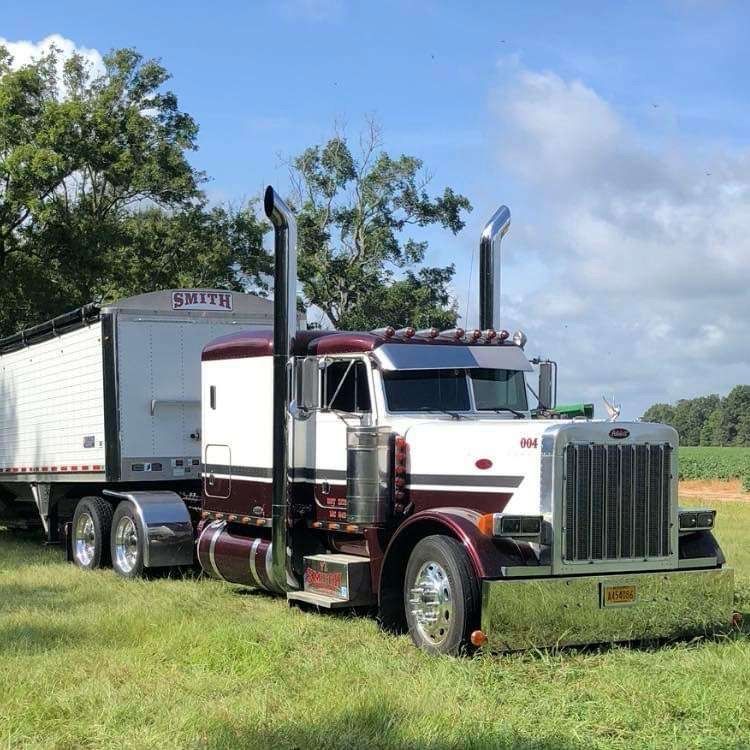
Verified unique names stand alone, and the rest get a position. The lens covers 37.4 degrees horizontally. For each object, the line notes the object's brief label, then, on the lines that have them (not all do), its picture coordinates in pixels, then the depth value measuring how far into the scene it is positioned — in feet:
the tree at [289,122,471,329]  107.76
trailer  43.96
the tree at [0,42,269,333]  85.05
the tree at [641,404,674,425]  411.29
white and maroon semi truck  26.16
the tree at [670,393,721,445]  391.86
